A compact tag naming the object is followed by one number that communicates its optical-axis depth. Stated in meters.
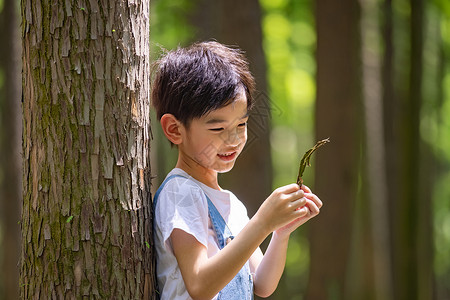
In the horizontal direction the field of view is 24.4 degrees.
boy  4.24
